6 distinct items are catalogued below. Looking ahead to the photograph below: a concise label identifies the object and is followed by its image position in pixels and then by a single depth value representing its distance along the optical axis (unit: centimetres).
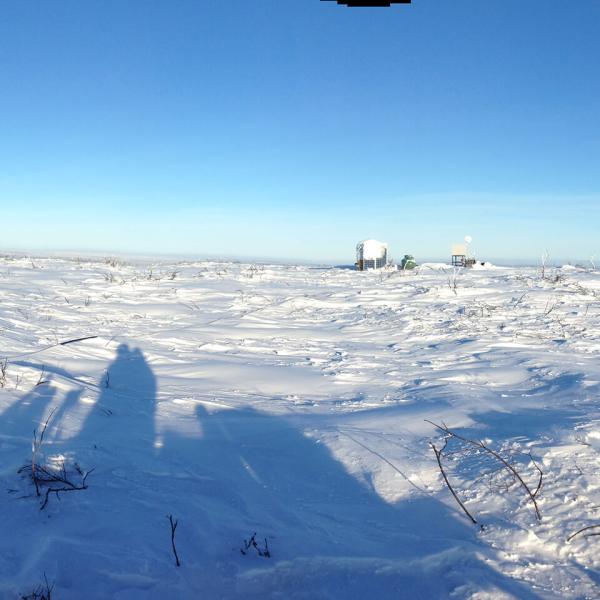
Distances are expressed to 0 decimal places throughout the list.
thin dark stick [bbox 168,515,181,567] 196
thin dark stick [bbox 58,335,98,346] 524
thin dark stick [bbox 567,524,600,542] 202
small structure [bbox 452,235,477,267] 1904
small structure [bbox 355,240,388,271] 1916
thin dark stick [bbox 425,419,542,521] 219
